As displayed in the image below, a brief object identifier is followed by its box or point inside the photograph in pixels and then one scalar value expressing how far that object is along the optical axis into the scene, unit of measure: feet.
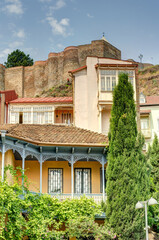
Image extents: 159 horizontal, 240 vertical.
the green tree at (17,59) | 242.78
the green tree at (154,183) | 62.92
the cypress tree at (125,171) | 51.80
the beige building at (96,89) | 86.89
